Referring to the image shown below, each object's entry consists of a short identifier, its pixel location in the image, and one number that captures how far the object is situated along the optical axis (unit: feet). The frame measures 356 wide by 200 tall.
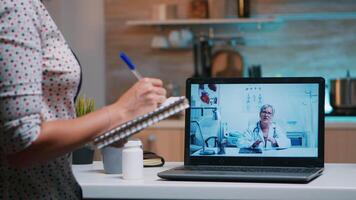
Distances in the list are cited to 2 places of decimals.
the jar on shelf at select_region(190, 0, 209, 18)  15.69
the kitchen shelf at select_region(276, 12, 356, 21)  15.57
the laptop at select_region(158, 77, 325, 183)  7.06
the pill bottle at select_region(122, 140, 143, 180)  6.49
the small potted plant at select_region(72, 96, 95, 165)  7.70
